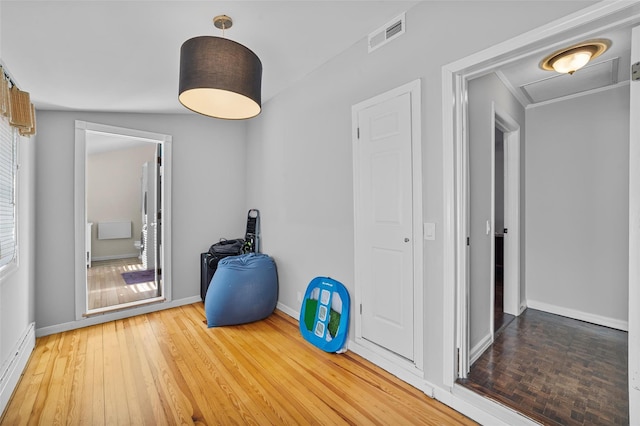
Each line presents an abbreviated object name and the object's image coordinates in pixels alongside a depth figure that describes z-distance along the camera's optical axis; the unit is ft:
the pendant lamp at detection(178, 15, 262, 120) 5.33
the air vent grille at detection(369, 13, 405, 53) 6.98
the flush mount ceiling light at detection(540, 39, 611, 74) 7.07
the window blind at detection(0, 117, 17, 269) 6.99
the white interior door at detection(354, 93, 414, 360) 7.00
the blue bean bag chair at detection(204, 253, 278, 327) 10.21
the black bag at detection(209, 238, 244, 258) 12.46
